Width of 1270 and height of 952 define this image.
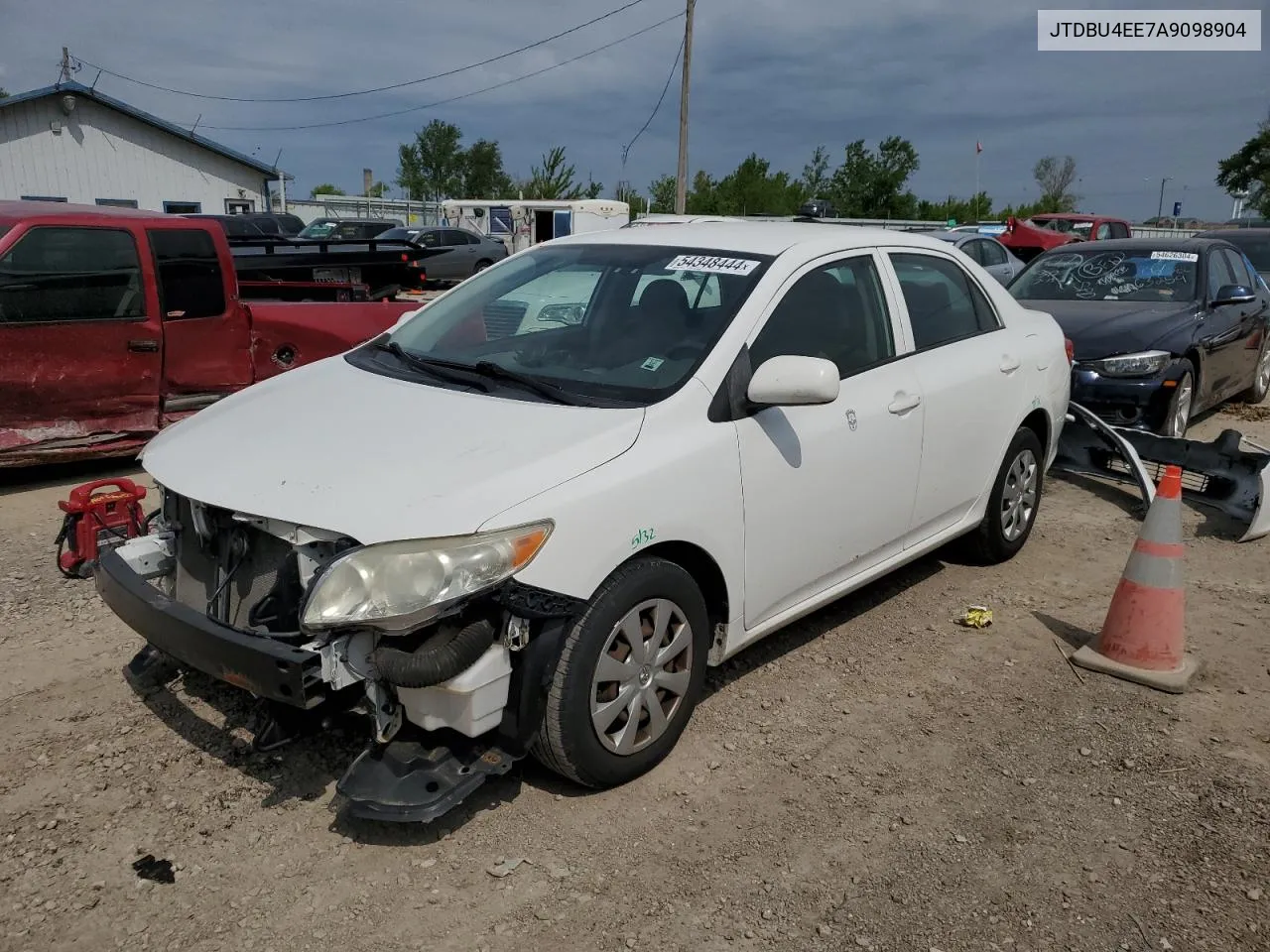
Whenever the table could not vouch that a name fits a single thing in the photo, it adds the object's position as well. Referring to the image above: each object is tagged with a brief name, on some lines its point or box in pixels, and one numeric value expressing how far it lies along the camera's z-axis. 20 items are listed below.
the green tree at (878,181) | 46.38
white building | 25.73
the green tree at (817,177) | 49.25
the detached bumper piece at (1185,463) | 6.02
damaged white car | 2.78
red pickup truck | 6.23
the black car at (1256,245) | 13.10
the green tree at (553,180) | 41.00
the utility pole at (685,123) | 26.27
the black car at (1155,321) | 7.44
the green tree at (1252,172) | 45.38
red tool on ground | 4.11
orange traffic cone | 4.21
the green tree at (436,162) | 63.00
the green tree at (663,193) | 42.86
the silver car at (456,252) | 23.02
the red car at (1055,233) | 23.83
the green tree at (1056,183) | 59.19
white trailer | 27.86
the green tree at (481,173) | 62.16
